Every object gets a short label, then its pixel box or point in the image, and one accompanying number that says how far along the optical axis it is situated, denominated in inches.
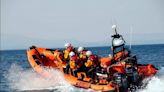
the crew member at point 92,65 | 1014.4
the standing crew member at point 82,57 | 1045.2
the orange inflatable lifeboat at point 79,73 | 970.2
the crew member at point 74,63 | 1042.1
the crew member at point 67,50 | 1119.6
